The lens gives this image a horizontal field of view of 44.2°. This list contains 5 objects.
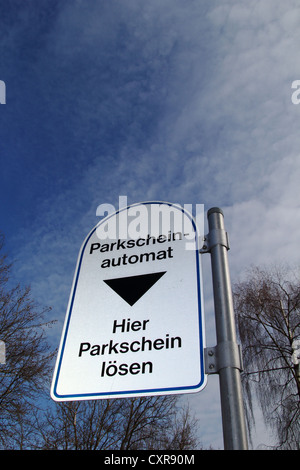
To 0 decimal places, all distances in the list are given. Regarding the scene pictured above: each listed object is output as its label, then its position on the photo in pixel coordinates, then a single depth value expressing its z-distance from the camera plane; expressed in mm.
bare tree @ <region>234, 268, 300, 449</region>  11836
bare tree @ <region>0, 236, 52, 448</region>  9812
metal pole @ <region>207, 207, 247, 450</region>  1126
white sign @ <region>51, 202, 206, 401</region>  1253
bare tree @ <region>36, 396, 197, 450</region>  12547
